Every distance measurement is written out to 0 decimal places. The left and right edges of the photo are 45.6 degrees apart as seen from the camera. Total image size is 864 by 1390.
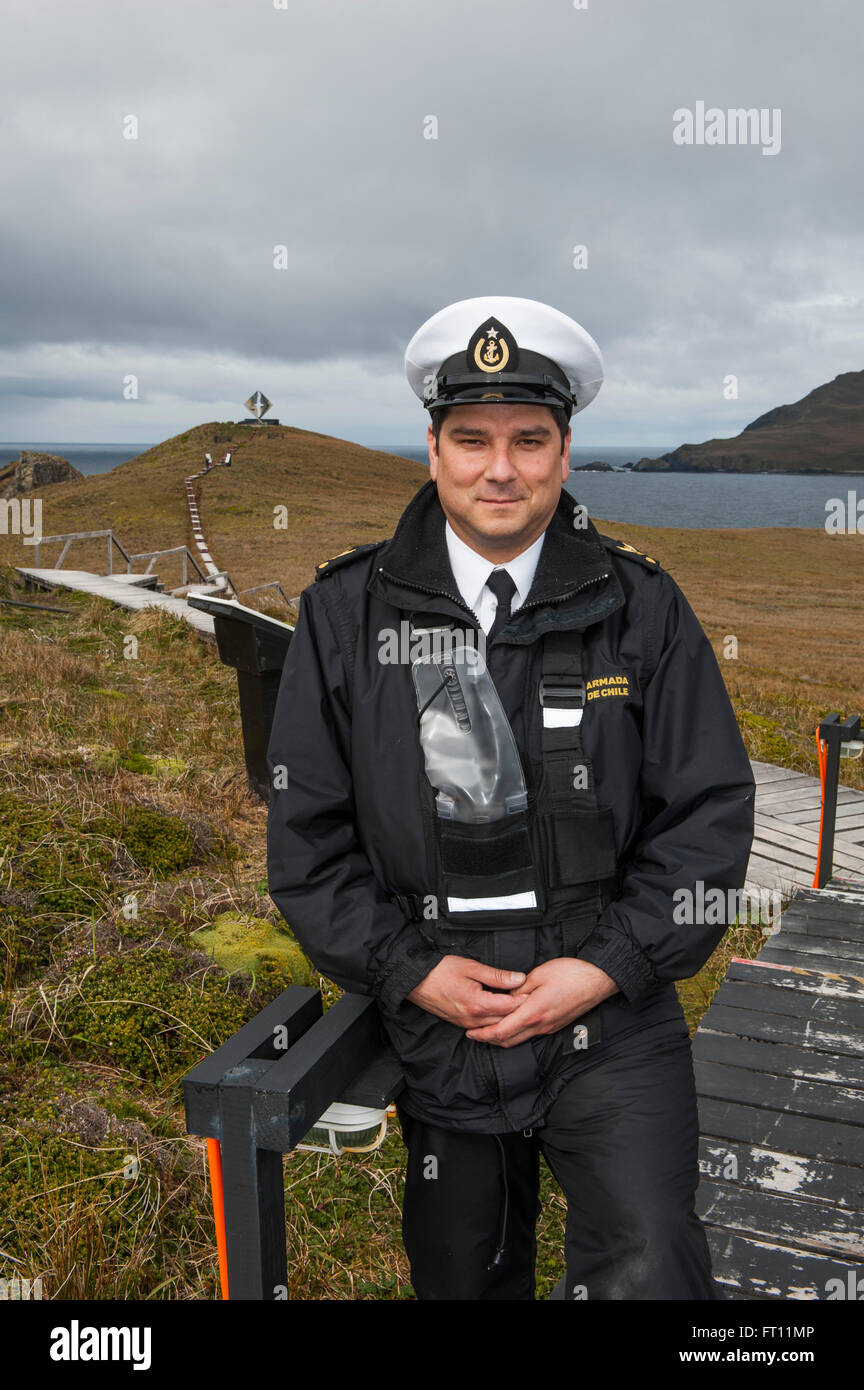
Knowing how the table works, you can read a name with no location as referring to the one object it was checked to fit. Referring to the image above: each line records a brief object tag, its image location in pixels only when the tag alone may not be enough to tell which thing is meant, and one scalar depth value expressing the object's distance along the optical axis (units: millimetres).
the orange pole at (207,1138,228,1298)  1552
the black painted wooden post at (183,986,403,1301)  1521
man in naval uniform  2047
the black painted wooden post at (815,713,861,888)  5621
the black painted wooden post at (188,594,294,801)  5898
